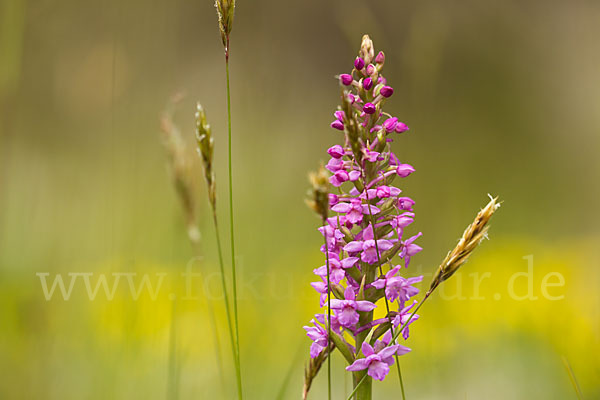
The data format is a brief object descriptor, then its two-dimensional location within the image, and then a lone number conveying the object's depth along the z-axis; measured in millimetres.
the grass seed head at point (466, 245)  744
